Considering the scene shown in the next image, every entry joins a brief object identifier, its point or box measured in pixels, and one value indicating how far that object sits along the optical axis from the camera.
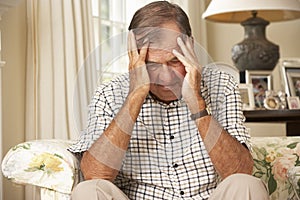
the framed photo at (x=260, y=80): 3.38
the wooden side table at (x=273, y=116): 3.04
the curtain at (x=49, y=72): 2.57
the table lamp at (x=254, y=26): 3.31
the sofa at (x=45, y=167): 1.64
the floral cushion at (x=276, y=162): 2.06
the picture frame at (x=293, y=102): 3.23
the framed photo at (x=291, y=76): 3.43
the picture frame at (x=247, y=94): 3.27
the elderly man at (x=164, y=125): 1.61
